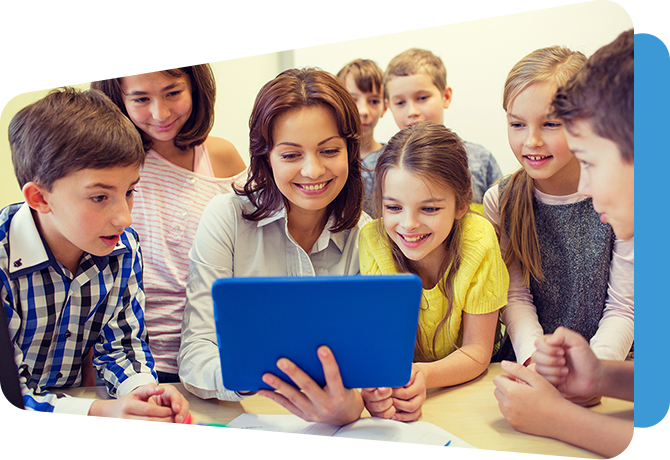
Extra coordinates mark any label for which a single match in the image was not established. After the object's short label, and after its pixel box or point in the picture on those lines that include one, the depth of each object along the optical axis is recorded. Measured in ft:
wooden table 3.34
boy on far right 3.11
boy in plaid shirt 4.33
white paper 3.65
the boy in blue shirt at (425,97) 3.86
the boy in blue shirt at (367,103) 4.15
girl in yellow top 3.76
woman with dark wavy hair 4.02
